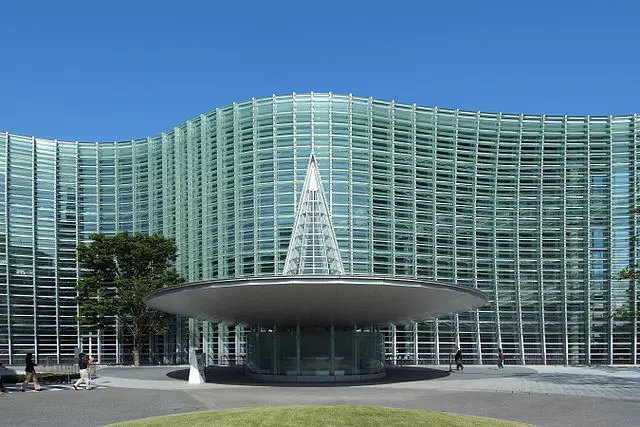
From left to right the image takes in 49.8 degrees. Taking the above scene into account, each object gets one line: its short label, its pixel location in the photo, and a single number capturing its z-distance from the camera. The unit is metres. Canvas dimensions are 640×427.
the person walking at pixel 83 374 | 29.84
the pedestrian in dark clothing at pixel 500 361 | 46.03
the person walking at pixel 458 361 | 43.94
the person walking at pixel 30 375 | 28.94
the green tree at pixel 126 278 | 52.66
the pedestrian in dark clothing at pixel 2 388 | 28.07
